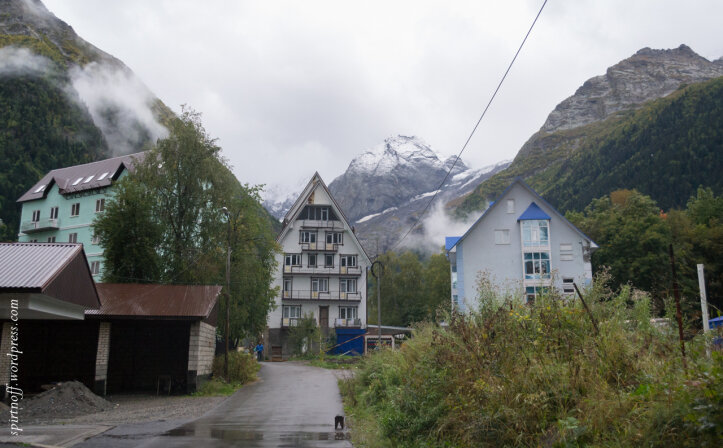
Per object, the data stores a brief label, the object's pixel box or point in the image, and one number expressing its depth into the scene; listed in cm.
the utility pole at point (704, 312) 582
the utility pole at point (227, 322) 2323
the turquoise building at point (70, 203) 4809
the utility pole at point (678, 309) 636
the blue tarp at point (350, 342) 4906
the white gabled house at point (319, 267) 5172
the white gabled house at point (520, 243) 4022
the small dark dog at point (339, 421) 1147
